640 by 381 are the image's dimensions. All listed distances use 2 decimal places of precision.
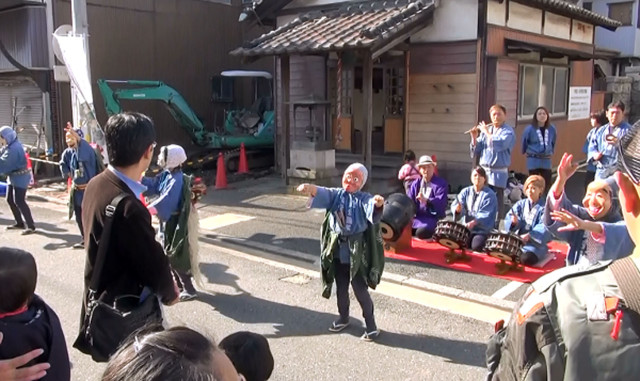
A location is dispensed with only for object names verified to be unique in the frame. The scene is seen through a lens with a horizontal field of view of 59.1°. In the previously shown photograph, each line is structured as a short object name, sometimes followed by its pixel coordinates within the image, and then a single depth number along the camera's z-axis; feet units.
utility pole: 31.94
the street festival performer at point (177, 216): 18.72
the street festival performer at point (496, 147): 26.40
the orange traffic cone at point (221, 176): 40.09
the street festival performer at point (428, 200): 25.31
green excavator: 43.57
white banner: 31.89
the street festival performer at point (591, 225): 13.92
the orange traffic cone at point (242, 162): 45.85
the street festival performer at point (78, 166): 25.63
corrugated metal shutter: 48.70
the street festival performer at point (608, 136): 25.50
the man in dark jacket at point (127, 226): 9.11
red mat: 21.32
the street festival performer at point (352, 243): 15.92
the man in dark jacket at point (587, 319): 4.25
